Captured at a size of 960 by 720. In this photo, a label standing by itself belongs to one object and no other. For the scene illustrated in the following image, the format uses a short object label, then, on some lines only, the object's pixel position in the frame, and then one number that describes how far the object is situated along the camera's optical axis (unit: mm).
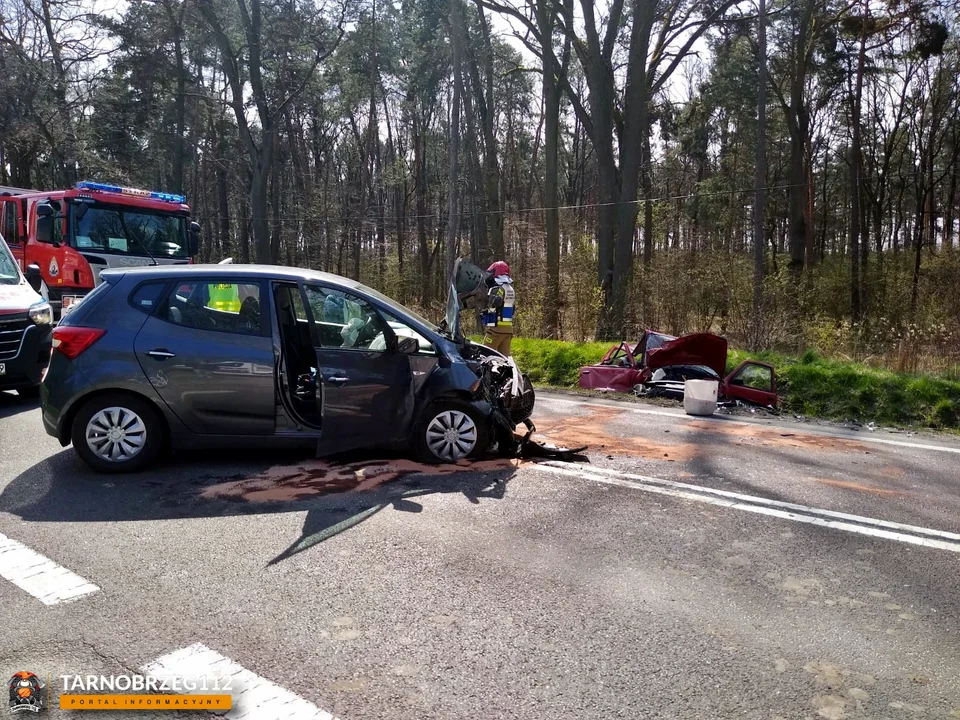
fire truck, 13578
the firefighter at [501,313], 11359
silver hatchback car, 5910
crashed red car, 10922
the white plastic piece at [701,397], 9875
